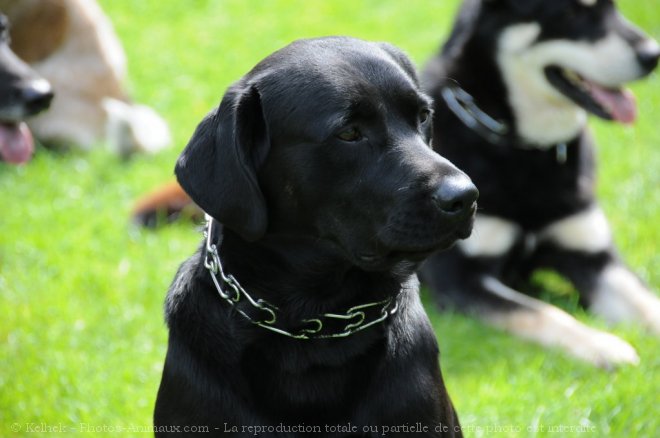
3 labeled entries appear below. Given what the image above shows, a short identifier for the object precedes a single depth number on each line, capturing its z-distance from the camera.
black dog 5.05
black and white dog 9.22
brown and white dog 13.04
